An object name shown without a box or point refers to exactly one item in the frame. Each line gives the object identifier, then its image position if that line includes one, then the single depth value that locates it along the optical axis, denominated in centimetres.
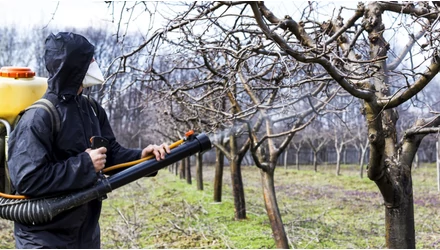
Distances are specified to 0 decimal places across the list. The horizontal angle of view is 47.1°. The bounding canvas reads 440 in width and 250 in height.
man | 209
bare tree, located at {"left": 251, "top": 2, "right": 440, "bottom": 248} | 344
